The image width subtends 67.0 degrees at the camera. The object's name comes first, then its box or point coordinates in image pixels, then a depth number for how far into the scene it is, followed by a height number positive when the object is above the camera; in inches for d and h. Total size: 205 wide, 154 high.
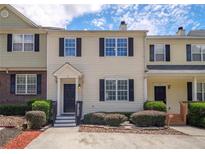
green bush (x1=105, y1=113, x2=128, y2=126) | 359.4 -85.6
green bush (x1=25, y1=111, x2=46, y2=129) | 340.4 -80.9
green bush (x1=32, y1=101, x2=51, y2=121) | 372.0 -59.4
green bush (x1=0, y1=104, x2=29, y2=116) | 404.6 -72.5
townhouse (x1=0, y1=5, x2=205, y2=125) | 418.9 +36.4
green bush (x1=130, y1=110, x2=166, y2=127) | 356.9 -84.0
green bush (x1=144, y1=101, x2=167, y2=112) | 390.3 -59.3
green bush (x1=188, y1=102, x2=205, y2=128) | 364.1 -74.9
